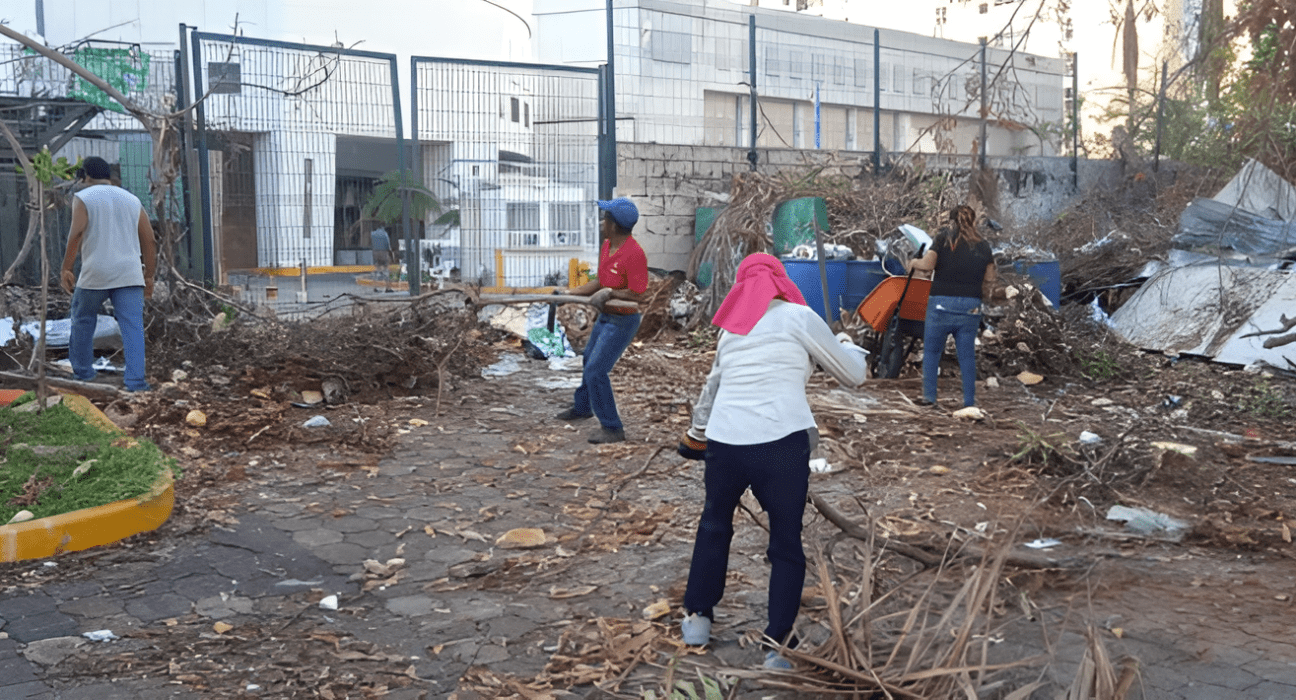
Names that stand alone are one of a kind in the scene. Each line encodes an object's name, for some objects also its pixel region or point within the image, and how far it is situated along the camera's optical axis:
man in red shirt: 7.35
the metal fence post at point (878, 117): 14.95
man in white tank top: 7.81
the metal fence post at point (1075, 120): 16.36
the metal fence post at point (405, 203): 11.76
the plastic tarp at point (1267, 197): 12.48
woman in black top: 8.11
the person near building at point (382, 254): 11.84
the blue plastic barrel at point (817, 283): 11.16
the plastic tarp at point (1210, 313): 10.56
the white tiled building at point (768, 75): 16.52
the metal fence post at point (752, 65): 14.45
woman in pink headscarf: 3.71
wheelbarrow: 9.19
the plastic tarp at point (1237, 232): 12.27
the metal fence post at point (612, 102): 12.92
